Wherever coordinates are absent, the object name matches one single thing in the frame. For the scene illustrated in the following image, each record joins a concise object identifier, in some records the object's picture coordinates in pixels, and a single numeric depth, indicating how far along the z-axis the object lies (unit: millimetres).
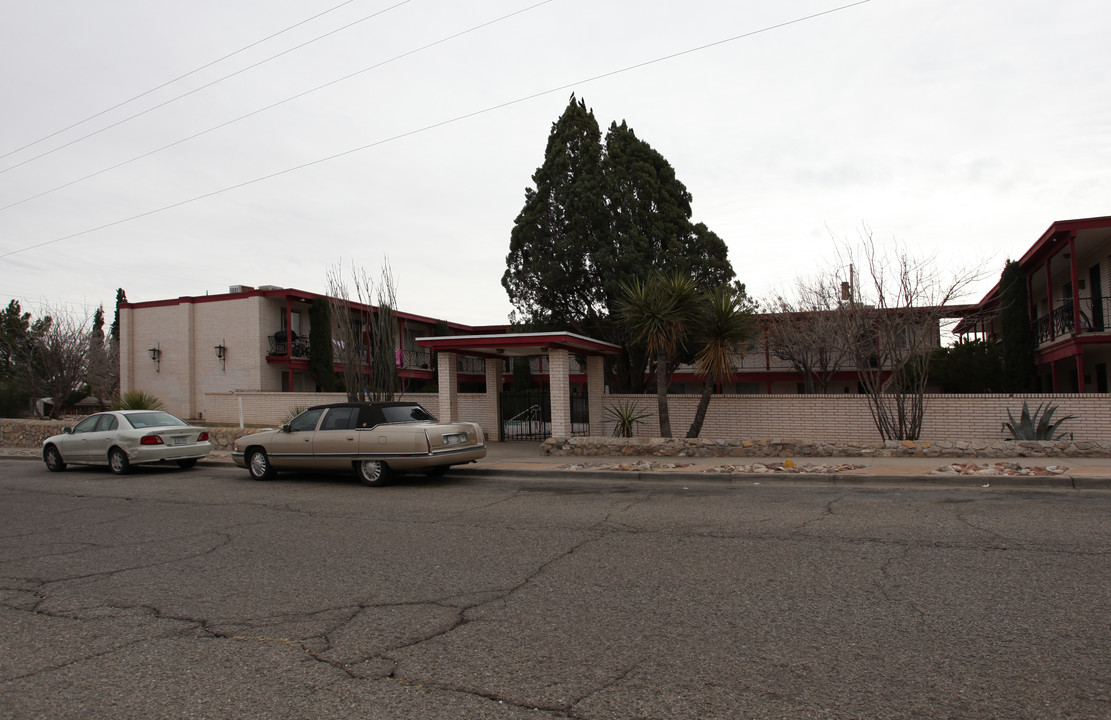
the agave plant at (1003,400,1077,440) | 15203
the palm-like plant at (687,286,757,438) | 17172
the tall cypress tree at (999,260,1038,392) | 25844
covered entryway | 18453
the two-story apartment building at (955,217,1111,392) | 20422
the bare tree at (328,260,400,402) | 20859
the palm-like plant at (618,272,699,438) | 17266
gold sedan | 12570
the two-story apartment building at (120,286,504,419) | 32750
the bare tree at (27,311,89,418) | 29438
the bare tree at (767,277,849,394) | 28438
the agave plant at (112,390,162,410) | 23970
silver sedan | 15961
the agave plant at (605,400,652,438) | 19062
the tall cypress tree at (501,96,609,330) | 25125
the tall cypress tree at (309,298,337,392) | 33094
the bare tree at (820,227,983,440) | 16172
